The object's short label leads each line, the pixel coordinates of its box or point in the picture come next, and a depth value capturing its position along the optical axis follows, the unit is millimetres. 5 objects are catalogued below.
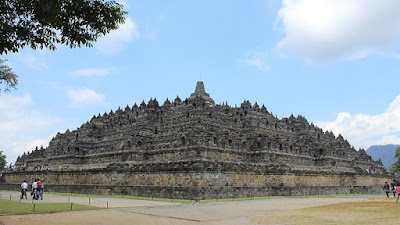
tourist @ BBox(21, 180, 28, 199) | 33206
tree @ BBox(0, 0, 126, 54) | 14520
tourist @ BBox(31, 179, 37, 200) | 32406
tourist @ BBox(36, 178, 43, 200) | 32884
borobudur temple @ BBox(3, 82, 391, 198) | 39531
